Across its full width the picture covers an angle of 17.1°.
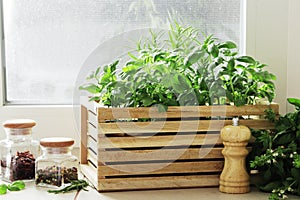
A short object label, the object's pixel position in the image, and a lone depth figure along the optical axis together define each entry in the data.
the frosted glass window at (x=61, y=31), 2.23
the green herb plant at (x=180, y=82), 1.94
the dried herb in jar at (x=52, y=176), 1.96
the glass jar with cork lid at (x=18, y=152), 2.00
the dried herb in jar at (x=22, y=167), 2.00
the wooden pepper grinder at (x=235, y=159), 1.92
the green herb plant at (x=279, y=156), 1.89
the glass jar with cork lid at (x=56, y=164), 1.96
